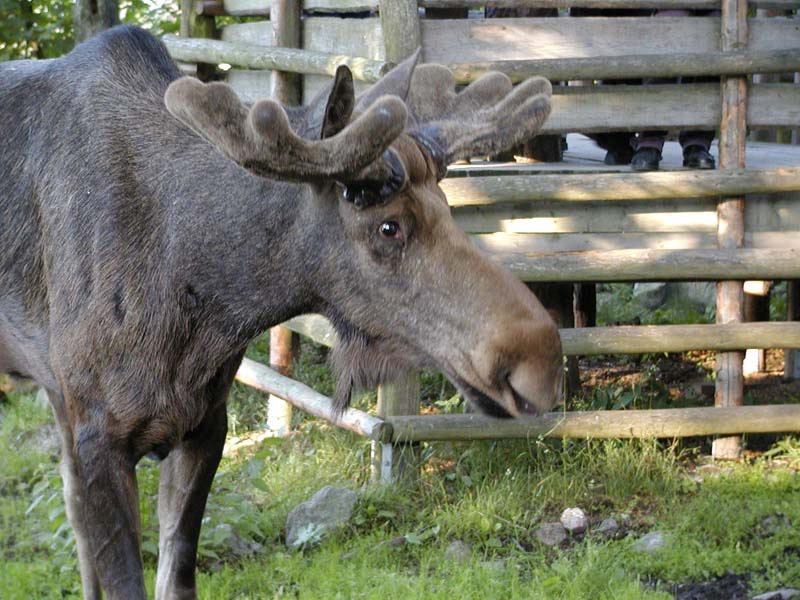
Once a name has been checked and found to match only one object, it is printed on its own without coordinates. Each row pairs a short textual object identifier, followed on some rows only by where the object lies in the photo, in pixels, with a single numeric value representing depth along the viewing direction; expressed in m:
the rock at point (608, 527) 13.04
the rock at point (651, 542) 12.41
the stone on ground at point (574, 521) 13.05
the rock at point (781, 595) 11.20
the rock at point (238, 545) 12.41
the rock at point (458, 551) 12.30
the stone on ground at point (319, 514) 12.71
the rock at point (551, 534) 12.81
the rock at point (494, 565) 11.74
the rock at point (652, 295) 23.81
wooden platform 15.41
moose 7.50
